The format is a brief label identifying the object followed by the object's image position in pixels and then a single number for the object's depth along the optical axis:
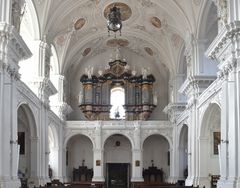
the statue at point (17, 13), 14.97
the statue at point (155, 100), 28.29
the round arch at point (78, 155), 28.57
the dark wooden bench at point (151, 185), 18.28
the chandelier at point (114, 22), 16.65
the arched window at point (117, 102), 28.67
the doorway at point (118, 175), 28.90
